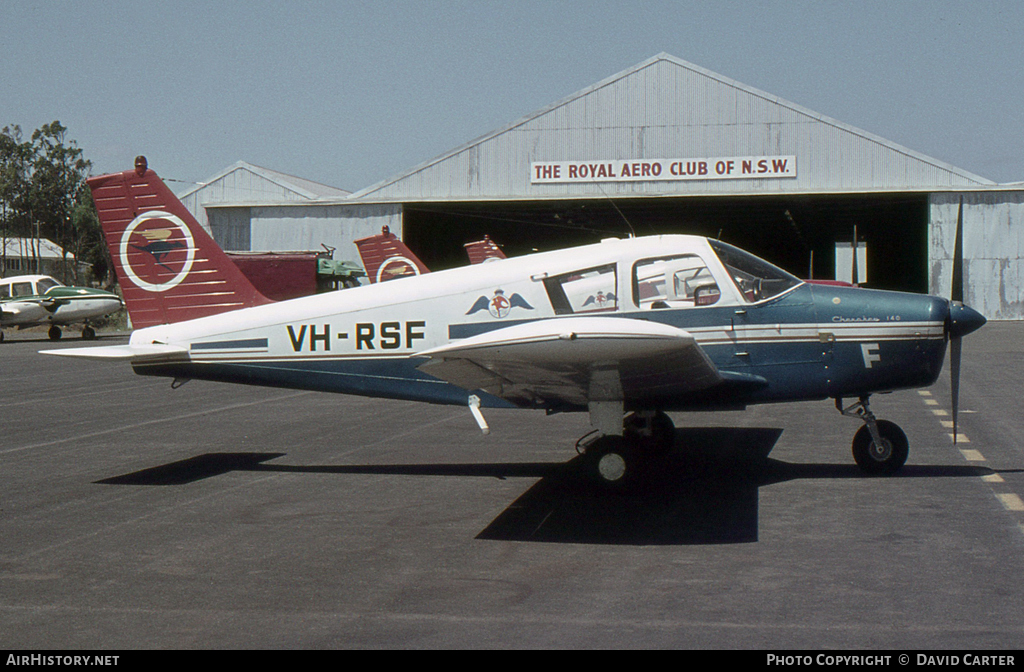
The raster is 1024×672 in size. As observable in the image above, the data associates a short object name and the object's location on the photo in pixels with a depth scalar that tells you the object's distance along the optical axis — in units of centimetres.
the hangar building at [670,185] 3788
